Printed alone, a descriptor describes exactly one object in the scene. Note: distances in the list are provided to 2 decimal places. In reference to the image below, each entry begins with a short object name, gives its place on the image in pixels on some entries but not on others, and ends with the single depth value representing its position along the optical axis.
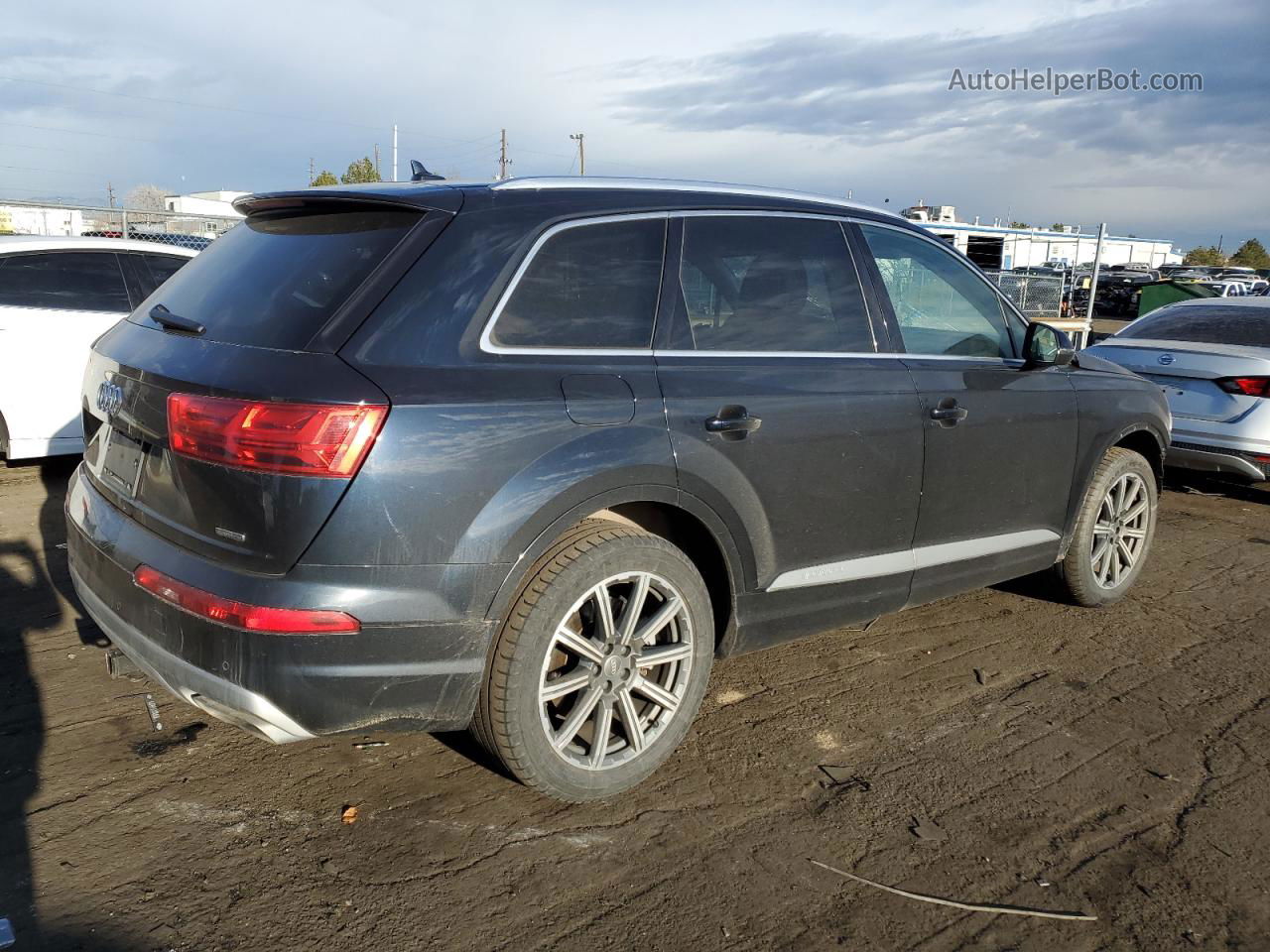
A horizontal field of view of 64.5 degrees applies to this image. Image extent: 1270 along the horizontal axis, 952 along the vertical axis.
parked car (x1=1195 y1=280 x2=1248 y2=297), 26.50
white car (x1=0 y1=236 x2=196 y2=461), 6.53
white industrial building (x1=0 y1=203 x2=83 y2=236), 16.81
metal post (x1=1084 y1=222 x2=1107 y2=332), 14.82
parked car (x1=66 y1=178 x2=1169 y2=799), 2.58
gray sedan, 6.96
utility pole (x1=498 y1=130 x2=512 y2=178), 65.29
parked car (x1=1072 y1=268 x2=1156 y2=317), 33.44
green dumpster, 22.60
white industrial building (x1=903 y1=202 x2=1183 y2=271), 23.94
